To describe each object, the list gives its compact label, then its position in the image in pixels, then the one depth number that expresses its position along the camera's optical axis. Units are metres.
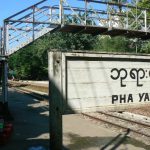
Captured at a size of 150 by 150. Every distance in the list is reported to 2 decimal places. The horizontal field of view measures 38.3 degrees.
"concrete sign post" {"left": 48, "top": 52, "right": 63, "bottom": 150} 1.86
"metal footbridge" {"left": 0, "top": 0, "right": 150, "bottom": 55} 9.95
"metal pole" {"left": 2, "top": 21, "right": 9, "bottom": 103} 9.12
